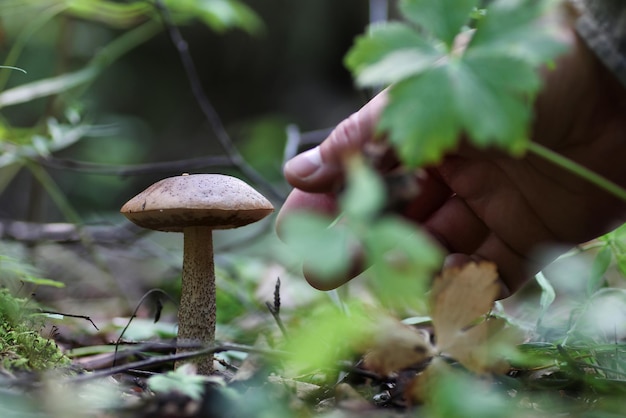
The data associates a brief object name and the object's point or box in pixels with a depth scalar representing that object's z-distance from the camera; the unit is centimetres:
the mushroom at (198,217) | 58
